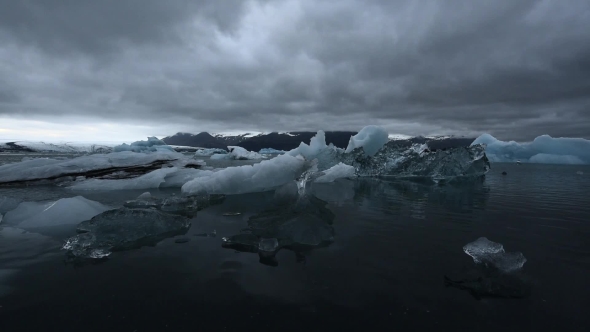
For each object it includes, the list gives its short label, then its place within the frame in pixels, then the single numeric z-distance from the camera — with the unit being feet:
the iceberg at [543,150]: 166.50
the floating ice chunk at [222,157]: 204.85
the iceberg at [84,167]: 39.70
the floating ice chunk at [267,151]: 349.25
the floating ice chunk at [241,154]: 202.59
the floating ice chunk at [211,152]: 288.30
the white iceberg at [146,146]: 171.30
